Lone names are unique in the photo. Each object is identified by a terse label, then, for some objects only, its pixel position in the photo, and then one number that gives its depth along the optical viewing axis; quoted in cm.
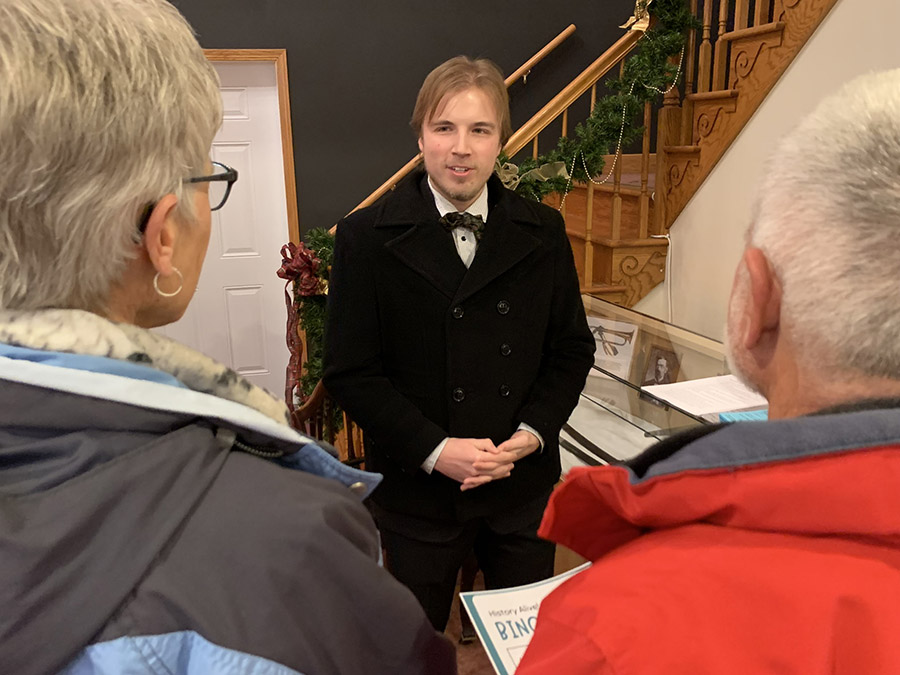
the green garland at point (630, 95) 326
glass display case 181
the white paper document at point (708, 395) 169
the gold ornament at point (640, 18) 339
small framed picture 201
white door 433
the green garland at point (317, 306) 289
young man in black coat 150
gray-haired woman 50
